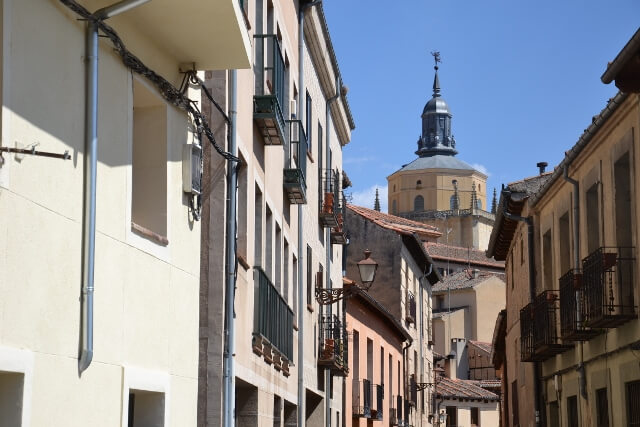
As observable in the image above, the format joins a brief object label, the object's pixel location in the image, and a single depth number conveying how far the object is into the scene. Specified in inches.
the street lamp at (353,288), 832.9
